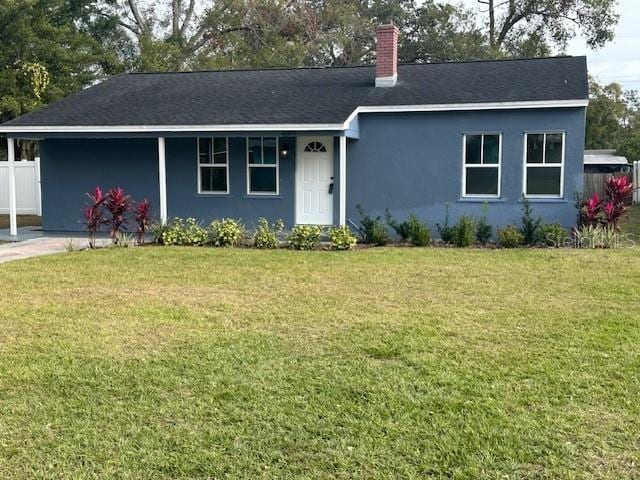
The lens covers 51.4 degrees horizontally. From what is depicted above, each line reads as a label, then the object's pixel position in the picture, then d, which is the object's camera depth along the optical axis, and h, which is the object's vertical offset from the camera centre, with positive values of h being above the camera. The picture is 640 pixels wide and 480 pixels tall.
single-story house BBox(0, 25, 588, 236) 13.72 +1.03
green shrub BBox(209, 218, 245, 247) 12.61 -0.86
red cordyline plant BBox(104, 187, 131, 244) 12.42 -0.31
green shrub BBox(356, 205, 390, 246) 12.65 -0.84
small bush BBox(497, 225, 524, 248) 12.13 -0.90
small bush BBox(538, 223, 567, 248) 12.09 -0.85
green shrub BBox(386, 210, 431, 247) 12.44 -0.82
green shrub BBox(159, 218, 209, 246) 12.75 -0.88
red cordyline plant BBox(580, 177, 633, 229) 12.61 -0.35
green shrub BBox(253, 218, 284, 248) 12.27 -0.91
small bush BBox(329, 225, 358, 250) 12.02 -0.92
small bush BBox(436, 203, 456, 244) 12.54 -0.86
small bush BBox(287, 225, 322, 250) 12.11 -0.88
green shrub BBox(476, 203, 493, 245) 12.88 -0.84
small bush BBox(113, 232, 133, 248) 12.48 -0.99
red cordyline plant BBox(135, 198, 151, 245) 12.92 -0.56
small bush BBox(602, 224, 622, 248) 11.83 -0.90
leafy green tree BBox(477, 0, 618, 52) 32.12 +8.49
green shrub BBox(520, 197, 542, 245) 12.34 -0.77
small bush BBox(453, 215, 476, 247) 12.30 -0.83
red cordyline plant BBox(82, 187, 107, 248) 12.28 -0.48
